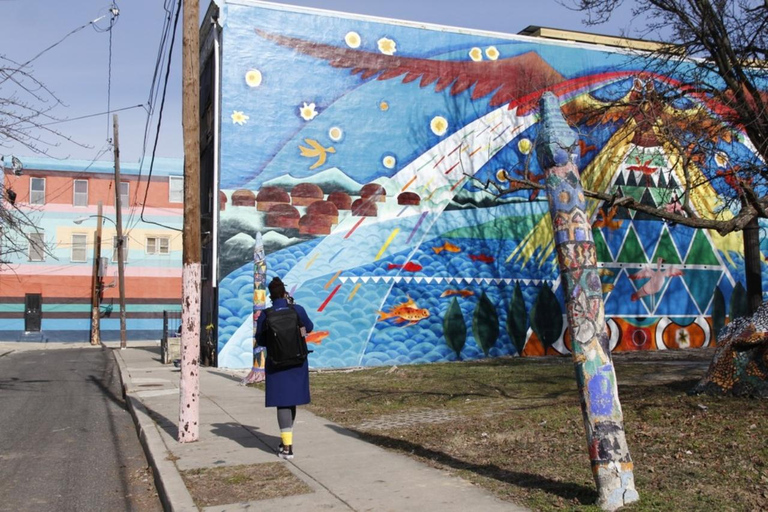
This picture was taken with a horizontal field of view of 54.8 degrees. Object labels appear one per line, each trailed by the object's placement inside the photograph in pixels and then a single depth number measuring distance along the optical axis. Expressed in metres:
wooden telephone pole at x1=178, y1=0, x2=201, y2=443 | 9.11
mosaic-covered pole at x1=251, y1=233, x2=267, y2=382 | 15.75
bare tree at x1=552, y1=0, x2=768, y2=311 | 11.05
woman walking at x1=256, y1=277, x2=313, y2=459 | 7.77
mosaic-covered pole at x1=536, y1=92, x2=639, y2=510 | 5.48
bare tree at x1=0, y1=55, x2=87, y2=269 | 12.01
